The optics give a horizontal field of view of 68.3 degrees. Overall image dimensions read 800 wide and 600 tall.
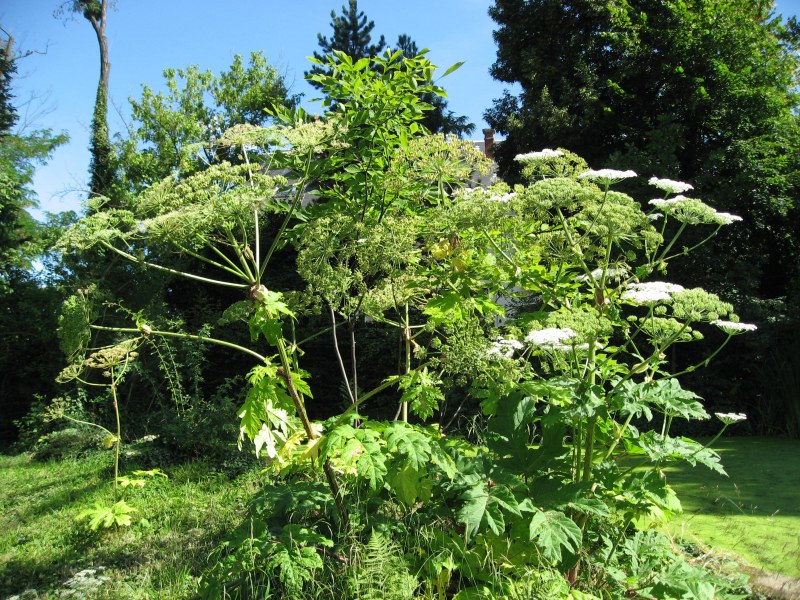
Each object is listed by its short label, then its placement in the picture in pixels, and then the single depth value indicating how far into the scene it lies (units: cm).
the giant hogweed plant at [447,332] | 261
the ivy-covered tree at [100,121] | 1271
